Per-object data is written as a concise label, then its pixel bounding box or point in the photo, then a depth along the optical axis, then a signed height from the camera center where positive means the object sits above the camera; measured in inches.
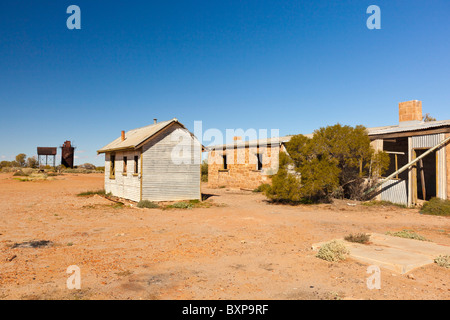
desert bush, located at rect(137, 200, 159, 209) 595.0 -82.4
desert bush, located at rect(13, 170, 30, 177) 1581.4 -48.6
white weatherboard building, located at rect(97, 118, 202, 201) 626.5 +0.2
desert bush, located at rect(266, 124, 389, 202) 629.0 -5.7
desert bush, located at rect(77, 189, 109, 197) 815.7 -82.0
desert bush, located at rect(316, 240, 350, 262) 247.9 -78.4
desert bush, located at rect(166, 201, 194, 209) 604.7 -87.6
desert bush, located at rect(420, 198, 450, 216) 509.0 -82.2
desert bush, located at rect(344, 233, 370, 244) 297.3 -78.8
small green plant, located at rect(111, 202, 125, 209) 602.5 -88.2
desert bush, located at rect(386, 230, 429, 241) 323.6 -83.8
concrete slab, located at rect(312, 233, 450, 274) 227.8 -81.4
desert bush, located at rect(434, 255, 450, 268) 231.4 -80.6
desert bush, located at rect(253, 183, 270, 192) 947.9 -84.7
